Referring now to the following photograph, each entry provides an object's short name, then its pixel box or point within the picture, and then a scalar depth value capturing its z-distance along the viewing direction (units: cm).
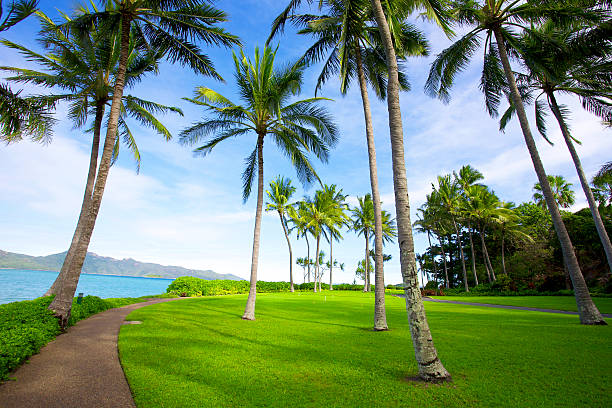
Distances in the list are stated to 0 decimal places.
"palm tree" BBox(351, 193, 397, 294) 4250
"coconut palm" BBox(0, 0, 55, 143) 769
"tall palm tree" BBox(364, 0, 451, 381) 476
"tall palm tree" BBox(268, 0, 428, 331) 934
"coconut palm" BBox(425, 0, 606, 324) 989
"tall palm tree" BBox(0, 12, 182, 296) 1115
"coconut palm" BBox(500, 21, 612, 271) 1087
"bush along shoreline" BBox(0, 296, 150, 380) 483
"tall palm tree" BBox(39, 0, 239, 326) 878
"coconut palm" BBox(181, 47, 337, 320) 1252
